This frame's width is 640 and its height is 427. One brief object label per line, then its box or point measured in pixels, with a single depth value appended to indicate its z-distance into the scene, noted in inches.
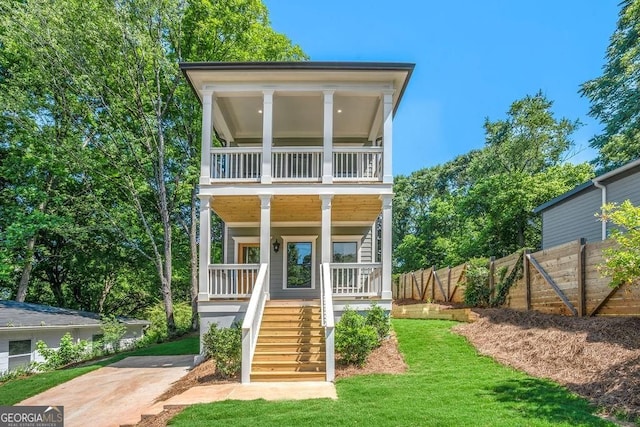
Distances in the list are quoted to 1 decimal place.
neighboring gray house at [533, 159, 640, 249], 455.9
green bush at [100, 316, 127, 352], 597.3
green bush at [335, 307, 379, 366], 330.3
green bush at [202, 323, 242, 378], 323.9
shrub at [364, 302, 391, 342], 379.2
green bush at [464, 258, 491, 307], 513.0
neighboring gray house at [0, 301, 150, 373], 509.0
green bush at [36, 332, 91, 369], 513.3
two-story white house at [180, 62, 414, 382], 385.7
